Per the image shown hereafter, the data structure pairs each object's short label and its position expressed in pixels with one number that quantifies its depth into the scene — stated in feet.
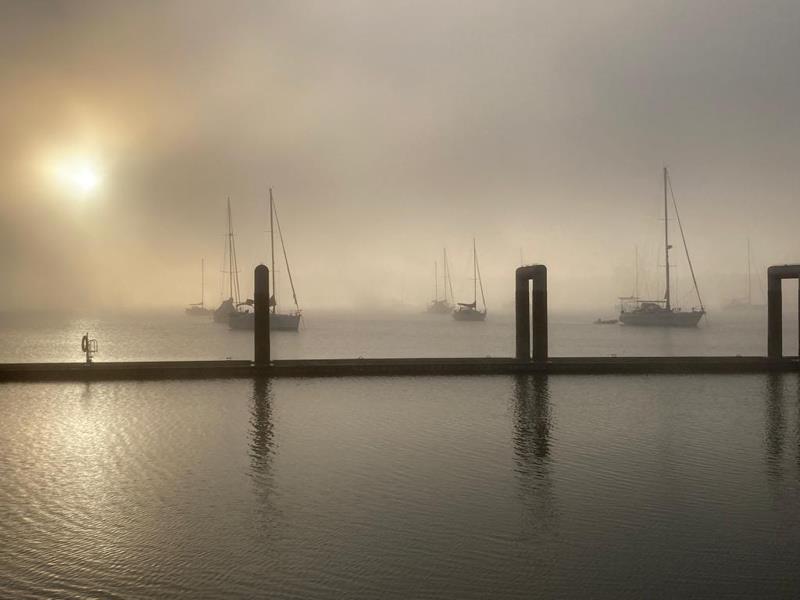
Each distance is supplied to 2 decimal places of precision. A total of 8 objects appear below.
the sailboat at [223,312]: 403.71
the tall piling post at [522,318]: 94.17
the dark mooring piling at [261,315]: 85.66
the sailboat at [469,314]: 456.04
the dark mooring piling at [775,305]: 93.25
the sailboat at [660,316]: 331.77
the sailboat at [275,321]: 296.10
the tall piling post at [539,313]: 90.07
